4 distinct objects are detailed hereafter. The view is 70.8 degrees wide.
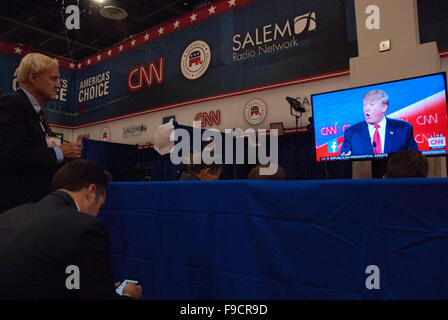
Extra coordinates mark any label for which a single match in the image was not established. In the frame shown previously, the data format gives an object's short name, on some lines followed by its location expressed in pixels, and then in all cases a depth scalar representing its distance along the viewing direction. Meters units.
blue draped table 0.91
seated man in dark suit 0.91
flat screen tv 2.73
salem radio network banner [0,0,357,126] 4.71
